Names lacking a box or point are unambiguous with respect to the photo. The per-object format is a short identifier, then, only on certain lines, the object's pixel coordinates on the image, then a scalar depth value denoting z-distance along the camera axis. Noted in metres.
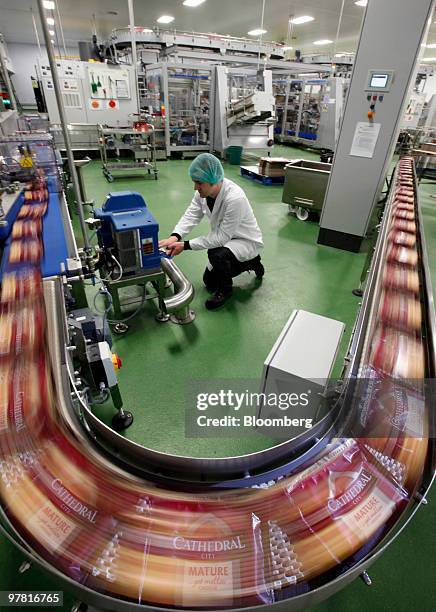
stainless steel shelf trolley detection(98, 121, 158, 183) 5.83
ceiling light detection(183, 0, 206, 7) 7.74
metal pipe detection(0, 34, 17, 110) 4.46
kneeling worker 2.44
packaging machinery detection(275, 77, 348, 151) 8.00
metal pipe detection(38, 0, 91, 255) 1.00
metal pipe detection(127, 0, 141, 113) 4.69
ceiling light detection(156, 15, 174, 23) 9.37
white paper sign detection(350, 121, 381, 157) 3.08
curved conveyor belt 0.59
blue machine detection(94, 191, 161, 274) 2.00
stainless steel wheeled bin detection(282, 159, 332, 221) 4.07
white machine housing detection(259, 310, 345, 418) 1.34
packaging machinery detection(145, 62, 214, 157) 6.90
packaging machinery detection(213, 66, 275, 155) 6.64
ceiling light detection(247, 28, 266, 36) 11.19
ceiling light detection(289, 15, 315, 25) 9.06
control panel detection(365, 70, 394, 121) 2.85
